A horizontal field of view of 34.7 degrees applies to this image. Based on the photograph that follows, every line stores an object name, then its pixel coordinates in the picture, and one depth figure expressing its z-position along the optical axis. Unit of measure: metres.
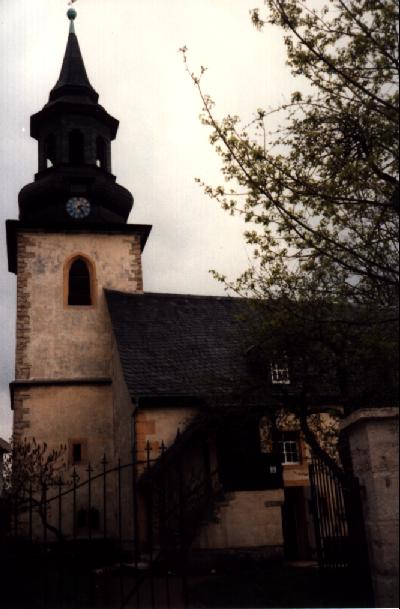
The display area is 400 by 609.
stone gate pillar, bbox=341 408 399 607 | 5.88
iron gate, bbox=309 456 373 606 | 6.32
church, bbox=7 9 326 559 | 17.25
